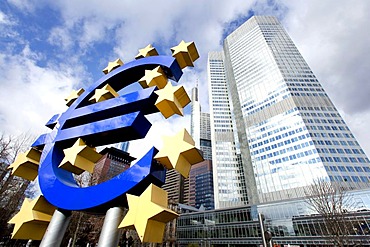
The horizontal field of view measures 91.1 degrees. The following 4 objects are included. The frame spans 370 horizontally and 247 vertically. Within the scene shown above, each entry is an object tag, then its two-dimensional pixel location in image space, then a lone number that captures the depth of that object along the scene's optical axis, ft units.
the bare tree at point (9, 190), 47.00
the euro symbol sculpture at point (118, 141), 12.03
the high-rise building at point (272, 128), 166.09
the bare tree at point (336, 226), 42.46
